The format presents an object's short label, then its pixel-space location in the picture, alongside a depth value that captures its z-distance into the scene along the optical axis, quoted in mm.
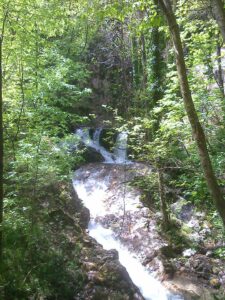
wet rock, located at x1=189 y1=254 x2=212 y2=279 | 8523
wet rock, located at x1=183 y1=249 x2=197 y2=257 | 9339
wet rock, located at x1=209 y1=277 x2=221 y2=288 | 8051
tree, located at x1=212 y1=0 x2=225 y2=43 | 4188
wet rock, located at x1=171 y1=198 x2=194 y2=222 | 10977
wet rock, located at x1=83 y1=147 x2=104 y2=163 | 15719
